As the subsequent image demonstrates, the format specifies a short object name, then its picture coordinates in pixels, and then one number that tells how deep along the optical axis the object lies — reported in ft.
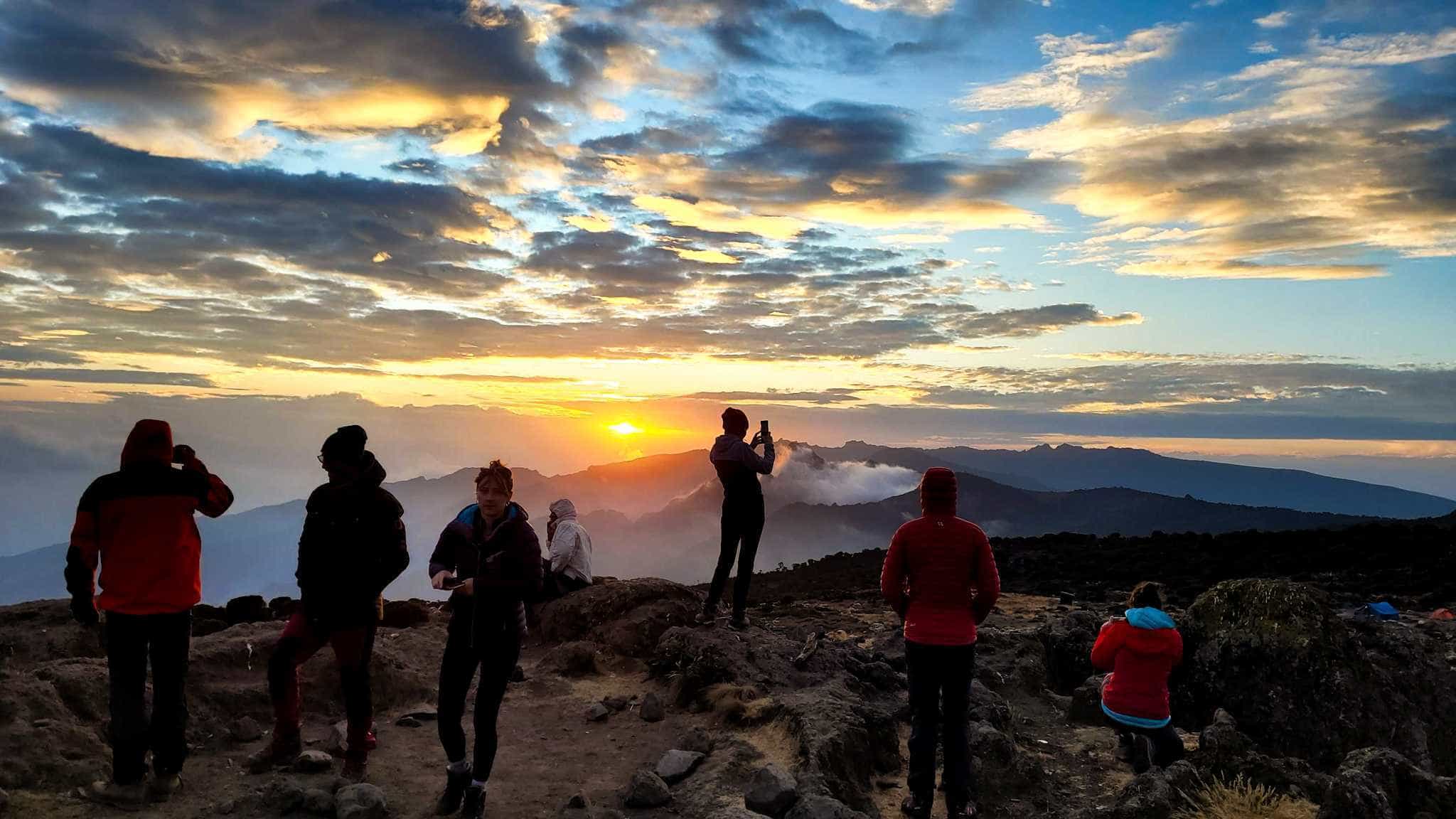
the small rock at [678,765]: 24.48
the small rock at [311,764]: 23.44
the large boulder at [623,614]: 37.88
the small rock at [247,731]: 26.30
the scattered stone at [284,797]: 20.97
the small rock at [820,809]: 20.83
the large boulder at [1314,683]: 30.40
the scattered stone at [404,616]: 41.45
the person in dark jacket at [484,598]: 19.77
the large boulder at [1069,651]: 38.81
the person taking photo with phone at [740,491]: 34.01
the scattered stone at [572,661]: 35.99
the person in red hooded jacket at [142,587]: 20.49
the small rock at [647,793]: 22.86
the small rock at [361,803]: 20.48
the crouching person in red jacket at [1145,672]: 24.54
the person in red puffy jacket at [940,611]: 21.62
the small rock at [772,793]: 21.72
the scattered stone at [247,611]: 38.96
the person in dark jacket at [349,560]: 21.38
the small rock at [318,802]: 20.97
